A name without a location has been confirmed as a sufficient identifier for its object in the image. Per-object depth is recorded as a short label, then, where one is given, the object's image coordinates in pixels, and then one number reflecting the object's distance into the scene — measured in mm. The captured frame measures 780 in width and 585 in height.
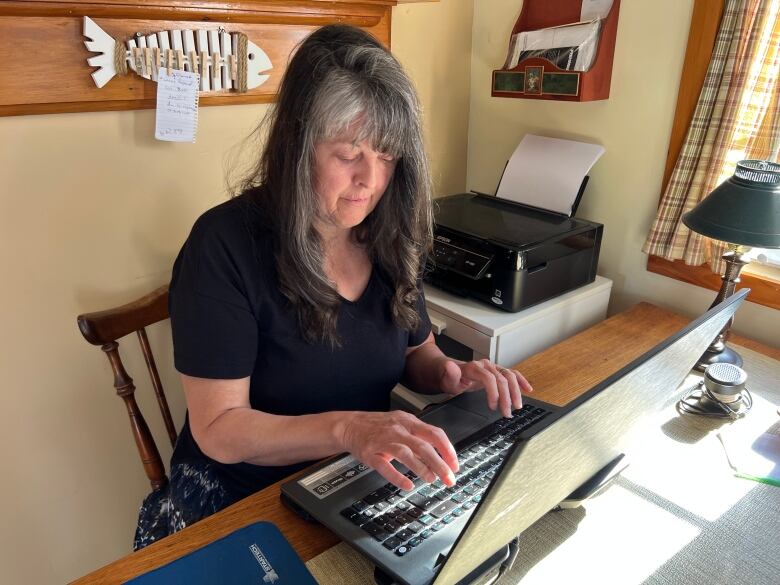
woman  873
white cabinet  1389
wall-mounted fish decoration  1196
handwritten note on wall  1292
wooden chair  1183
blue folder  707
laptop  555
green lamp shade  1062
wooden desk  770
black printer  1387
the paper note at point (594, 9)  1522
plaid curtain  1270
